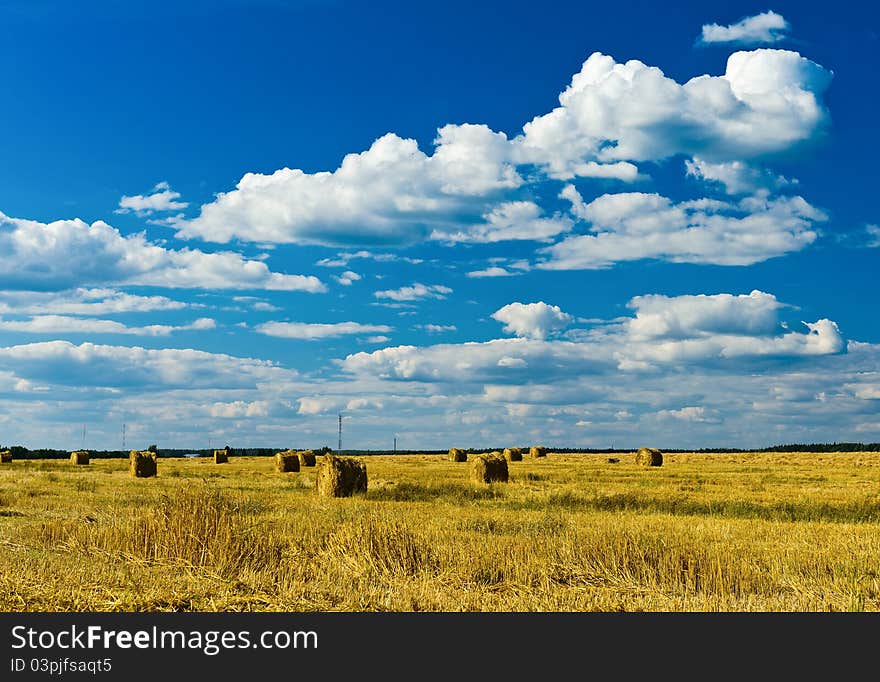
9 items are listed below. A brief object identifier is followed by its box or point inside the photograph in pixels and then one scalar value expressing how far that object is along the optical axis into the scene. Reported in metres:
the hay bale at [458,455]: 62.97
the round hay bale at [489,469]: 35.91
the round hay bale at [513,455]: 64.50
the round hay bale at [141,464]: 42.56
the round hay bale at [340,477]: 28.69
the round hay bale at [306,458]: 52.06
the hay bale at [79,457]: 58.25
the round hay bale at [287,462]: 48.62
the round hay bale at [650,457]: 55.00
